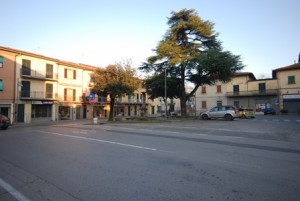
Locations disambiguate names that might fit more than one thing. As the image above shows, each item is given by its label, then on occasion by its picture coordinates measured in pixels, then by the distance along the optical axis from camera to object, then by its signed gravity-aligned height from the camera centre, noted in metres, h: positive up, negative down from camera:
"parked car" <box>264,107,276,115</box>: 39.78 -1.13
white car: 23.36 -0.88
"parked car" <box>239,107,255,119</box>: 29.86 -1.14
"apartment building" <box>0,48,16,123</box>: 26.72 +3.18
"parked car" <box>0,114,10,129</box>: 19.08 -1.53
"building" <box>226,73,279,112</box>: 42.65 +2.96
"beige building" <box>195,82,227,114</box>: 48.03 +2.35
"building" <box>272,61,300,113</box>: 39.53 +3.62
